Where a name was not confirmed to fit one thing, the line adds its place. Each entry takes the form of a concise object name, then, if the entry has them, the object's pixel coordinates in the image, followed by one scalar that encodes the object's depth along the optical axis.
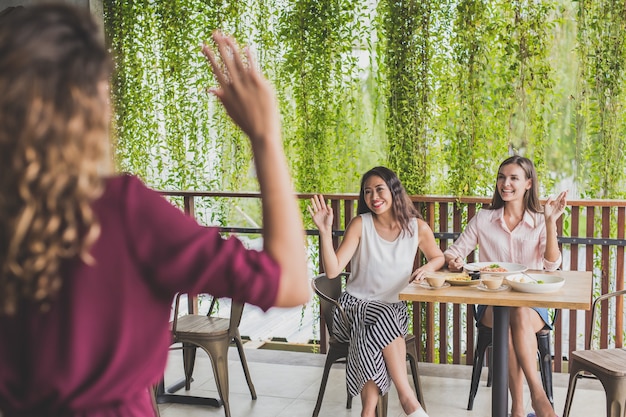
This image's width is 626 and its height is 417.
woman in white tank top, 3.55
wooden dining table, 3.00
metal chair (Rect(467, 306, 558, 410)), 3.77
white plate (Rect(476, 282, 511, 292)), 3.19
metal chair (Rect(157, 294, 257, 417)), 3.94
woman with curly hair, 0.80
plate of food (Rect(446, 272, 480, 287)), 3.31
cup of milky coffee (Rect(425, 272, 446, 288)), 3.28
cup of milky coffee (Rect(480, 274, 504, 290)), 3.16
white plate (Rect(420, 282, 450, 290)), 3.30
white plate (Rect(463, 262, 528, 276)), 3.51
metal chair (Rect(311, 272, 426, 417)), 3.72
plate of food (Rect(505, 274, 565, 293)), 3.11
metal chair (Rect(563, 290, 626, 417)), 3.11
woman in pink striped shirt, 3.67
